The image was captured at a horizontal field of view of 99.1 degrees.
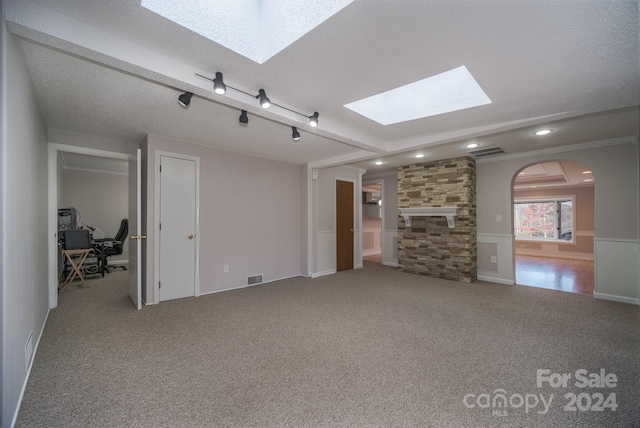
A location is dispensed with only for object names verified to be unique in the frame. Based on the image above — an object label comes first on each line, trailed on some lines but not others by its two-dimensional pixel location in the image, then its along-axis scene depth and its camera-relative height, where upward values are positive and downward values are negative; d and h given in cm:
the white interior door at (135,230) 341 -21
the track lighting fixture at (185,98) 229 +98
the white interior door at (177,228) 378 -20
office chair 597 -68
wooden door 599 -25
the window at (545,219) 842 -23
